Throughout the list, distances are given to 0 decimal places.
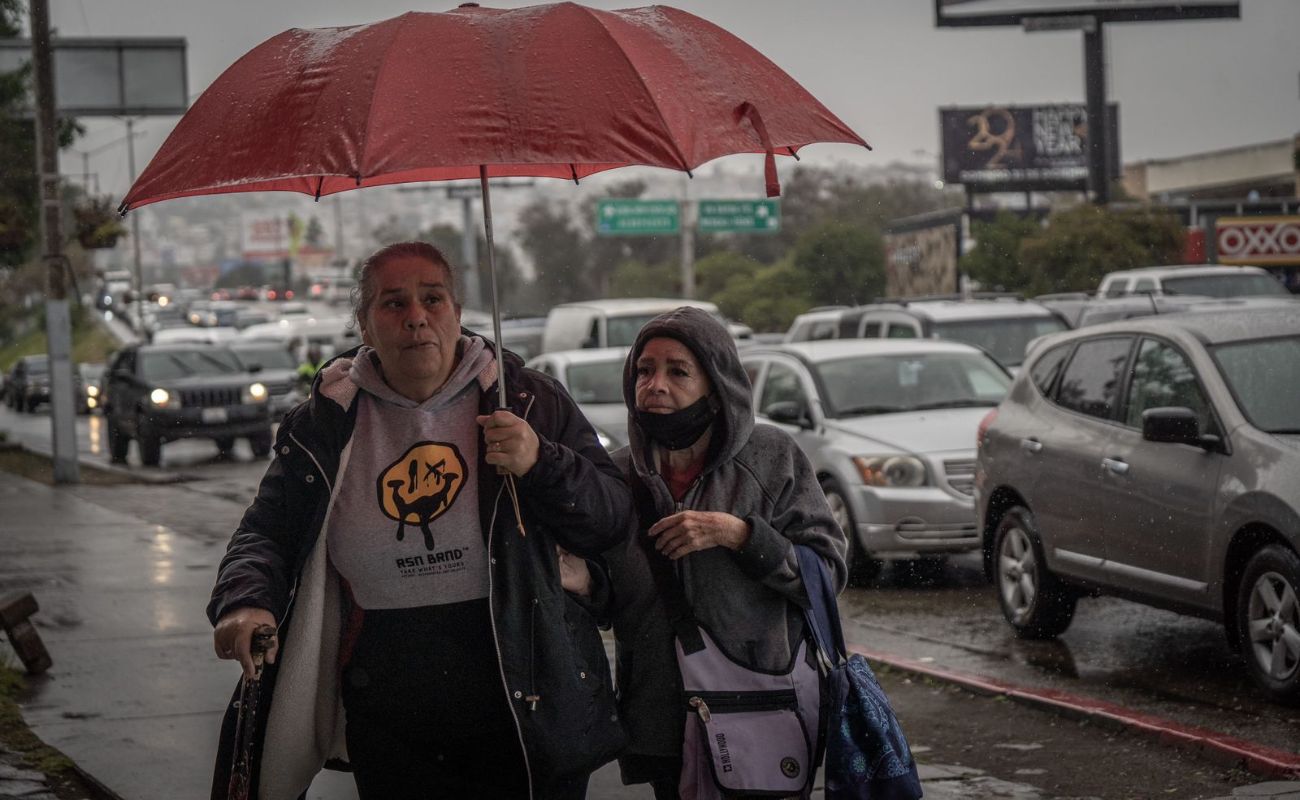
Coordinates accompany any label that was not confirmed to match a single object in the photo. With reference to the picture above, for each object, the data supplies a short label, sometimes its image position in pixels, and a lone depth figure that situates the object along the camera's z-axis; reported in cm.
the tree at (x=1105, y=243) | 4247
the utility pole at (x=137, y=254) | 6233
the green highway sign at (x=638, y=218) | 5759
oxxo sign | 3438
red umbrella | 340
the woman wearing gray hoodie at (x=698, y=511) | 377
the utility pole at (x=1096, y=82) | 3103
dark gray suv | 724
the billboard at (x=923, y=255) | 5988
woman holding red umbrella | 353
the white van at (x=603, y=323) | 2192
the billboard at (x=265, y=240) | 19588
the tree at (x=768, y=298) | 5788
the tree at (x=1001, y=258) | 4967
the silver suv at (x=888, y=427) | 1122
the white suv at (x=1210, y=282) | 2248
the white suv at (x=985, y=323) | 1714
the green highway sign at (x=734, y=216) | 5659
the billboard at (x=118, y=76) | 2453
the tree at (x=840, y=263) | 6594
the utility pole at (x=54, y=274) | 2086
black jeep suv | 2494
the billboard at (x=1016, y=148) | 7856
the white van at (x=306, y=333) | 5083
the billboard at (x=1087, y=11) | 3088
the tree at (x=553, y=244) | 9706
